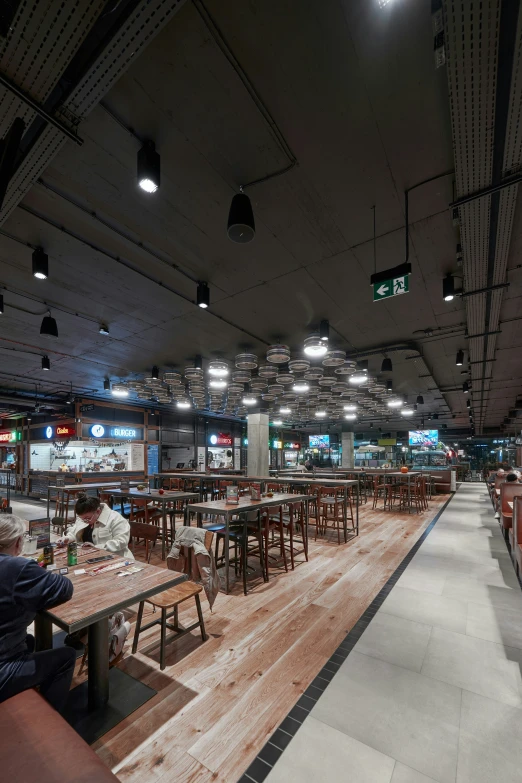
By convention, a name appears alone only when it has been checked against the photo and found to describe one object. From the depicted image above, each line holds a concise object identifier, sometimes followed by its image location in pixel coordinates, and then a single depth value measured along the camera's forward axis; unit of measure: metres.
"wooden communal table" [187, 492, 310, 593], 4.04
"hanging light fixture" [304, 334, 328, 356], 4.63
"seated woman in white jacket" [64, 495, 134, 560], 3.09
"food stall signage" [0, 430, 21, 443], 15.59
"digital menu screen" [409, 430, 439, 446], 16.77
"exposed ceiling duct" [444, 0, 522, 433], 1.61
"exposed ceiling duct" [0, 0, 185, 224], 1.53
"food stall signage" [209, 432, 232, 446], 20.30
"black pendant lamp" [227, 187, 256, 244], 2.47
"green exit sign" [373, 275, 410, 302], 3.24
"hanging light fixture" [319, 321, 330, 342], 5.32
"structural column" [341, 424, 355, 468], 19.48
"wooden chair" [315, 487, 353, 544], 6.27
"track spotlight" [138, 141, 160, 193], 2.22
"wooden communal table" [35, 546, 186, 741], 1.76
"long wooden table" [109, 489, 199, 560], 5.46
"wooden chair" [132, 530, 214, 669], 2.61
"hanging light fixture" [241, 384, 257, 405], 9.02
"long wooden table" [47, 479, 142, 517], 7.36
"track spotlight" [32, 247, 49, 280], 3.49
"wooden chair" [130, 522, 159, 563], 3.64
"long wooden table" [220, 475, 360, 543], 6.79
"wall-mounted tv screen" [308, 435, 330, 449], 21.61
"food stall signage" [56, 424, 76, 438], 12.94
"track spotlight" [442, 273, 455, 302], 4.07
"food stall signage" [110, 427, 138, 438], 14.27
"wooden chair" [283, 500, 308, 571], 5.00
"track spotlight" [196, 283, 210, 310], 4.19
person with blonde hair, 1.52
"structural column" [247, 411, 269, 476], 10.96
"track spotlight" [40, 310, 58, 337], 4.52
